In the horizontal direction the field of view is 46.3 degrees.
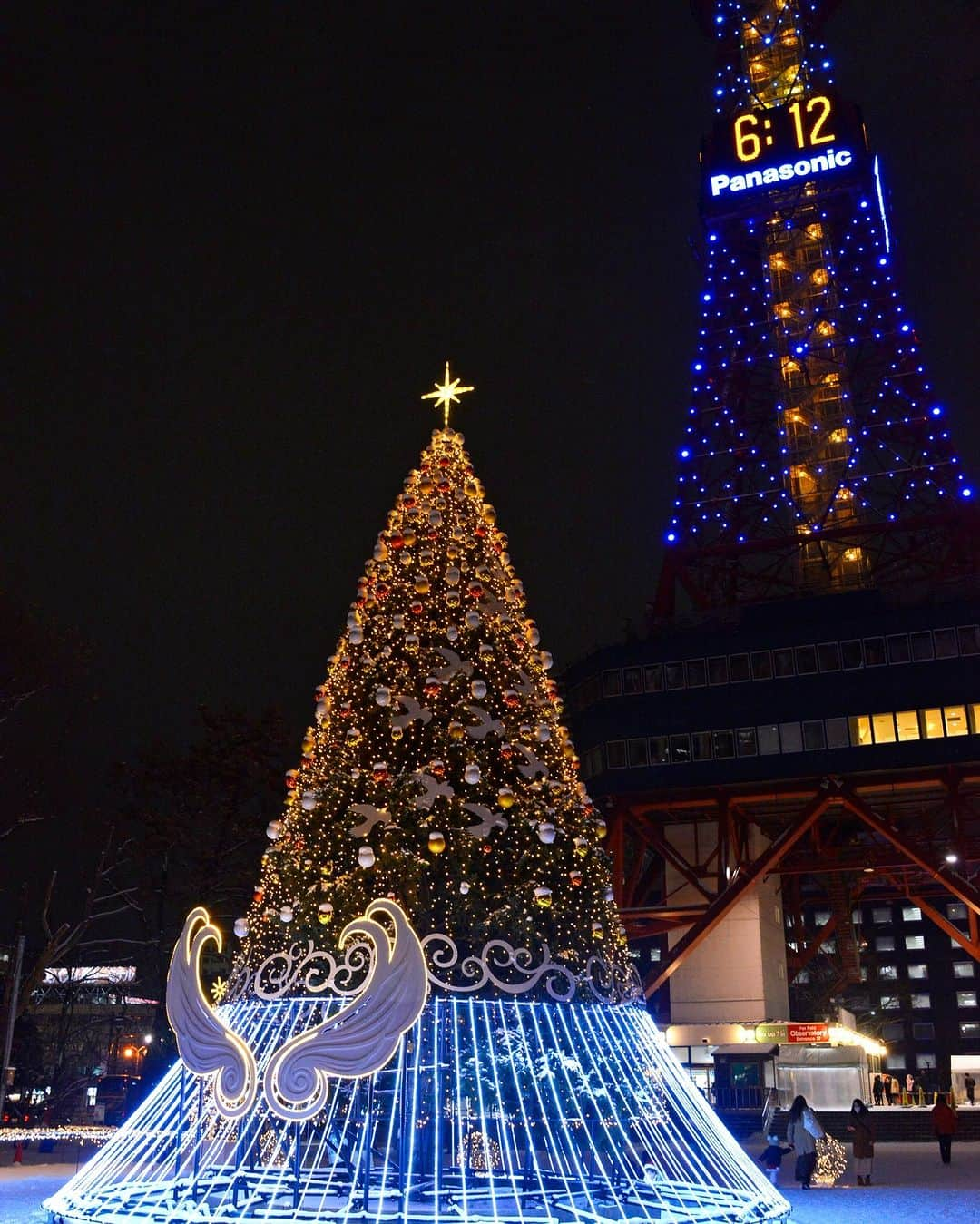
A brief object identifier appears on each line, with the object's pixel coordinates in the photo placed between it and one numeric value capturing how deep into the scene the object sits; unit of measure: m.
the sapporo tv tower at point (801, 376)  49.28
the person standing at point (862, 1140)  17.56
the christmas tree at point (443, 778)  11.53
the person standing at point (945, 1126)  21.61
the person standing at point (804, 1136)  16.47
